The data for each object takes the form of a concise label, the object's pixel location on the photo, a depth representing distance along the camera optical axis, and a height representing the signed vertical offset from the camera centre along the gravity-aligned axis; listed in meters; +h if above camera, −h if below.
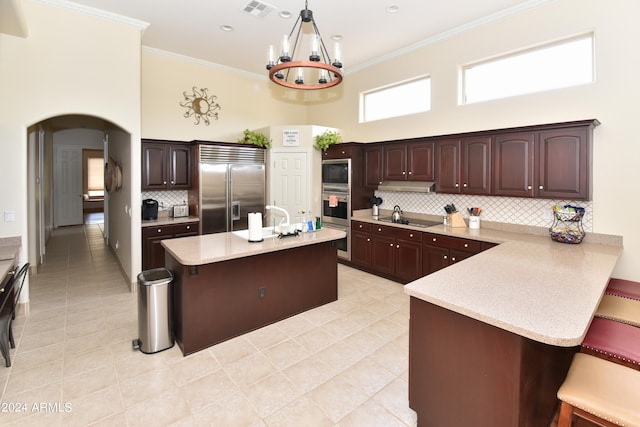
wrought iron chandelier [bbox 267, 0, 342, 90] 2.88 +1.28
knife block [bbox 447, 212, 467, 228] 4.63 -0.30
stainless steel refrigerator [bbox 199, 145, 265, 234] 5.64 +0.28
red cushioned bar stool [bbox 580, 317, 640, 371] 1.89 -0.89
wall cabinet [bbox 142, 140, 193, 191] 5.34 +0.61
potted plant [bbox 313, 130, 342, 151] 5.99 +1.13
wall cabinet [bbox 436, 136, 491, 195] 4.19 +0.47
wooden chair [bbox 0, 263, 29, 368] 2.66 -1.05
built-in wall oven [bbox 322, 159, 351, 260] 5.77 +0.05
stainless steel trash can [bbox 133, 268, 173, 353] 2.98 -1.06
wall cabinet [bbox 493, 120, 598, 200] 3.42 +0.42
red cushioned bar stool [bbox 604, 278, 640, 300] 2.73 -0.79
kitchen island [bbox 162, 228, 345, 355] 3.02 -0.86
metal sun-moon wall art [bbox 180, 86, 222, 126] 5.96 +1.80
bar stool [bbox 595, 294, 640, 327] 2.30 -0.83
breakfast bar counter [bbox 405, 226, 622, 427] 1.64 -0.78
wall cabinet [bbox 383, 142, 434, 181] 4.82 +0.61
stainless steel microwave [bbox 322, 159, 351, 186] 5.73 +0.54
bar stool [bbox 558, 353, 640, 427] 1.47 -0.94
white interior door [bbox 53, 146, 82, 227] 10.12 +0.52
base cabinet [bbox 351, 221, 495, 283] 4.24 -0.74
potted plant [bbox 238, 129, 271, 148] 6.15 +1.17
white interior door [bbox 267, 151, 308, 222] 6.16 +0.36
